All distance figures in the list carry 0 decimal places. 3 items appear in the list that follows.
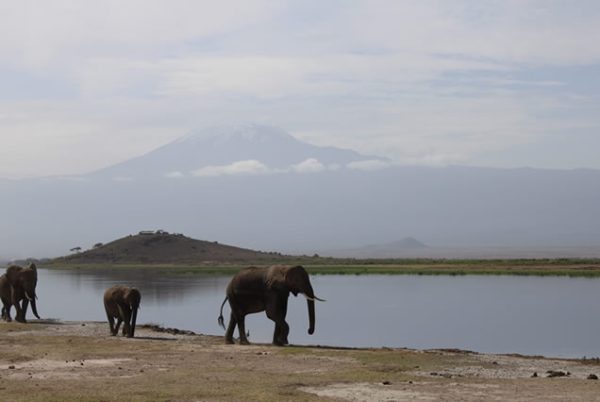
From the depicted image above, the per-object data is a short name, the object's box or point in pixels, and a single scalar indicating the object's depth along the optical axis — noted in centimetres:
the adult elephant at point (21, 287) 4303
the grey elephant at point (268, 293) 3319
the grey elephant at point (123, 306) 3681
